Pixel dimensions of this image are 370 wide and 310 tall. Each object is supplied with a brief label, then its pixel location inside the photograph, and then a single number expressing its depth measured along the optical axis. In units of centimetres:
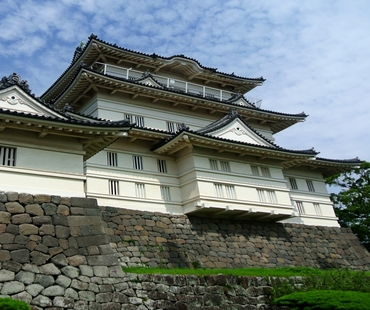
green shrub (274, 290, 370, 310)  952
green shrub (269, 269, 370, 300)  1280
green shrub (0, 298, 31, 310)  720
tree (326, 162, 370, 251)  2891
